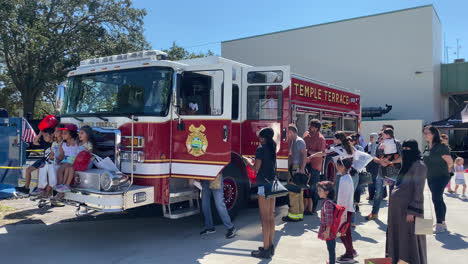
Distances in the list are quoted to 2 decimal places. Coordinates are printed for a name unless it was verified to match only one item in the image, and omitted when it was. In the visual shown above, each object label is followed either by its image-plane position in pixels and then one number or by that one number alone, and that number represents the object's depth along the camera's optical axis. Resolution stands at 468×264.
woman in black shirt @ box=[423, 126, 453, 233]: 6.43
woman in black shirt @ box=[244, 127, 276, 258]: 5.16
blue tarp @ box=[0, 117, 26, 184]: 8.54
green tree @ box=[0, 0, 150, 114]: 19.83
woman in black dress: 4.14
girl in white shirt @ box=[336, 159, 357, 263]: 4.89
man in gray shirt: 7.13
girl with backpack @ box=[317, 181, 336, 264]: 4.41
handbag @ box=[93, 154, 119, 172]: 5.73
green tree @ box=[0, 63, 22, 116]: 29.51
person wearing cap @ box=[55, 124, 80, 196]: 5.66
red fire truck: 5.68
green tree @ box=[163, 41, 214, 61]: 27.18
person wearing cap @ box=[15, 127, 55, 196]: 6.08
